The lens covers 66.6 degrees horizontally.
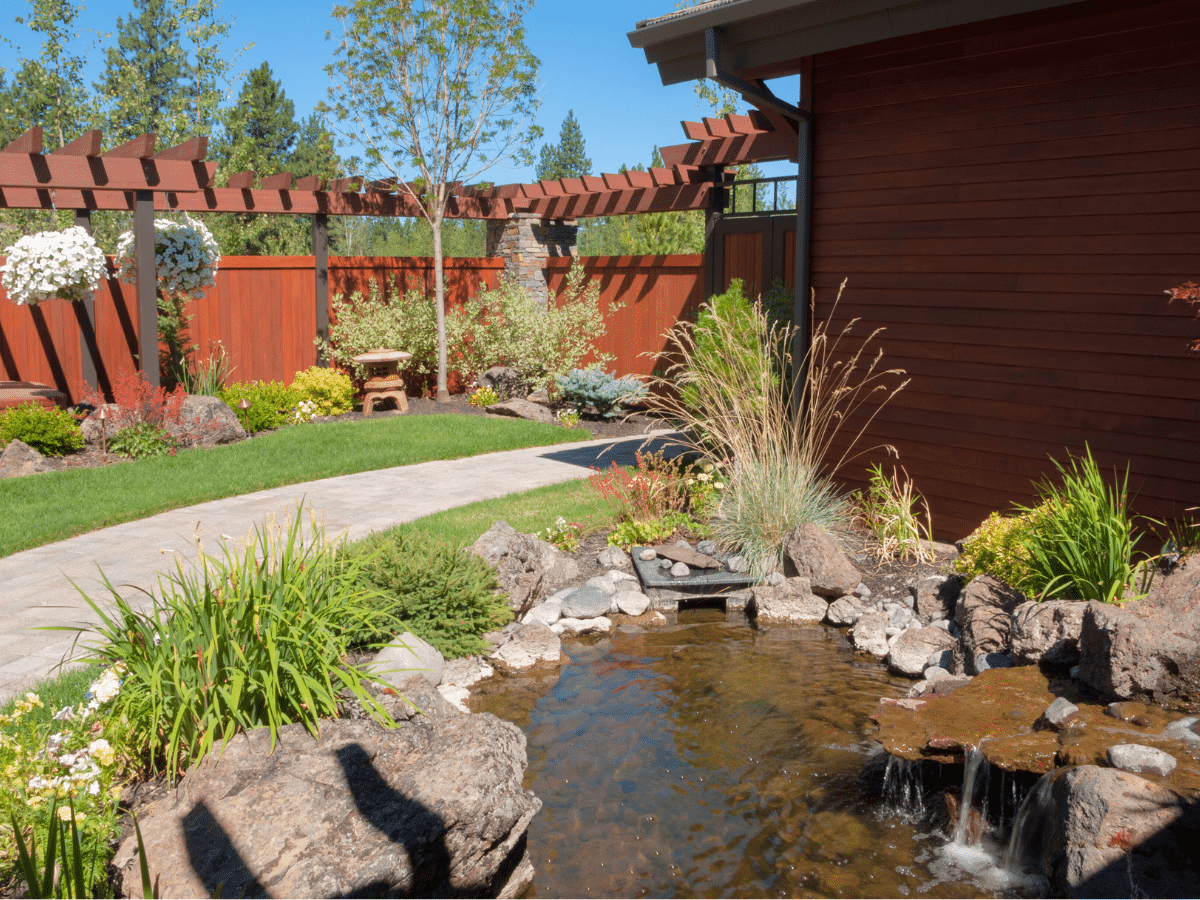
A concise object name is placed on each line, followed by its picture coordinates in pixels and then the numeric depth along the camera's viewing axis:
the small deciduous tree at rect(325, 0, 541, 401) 11.44
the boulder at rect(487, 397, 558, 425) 11.15
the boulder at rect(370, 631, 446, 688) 3.53
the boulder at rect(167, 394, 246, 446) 9.05
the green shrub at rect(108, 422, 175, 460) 8.52
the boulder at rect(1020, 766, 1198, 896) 2.48
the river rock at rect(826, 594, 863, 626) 5.12
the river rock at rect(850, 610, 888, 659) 4.76
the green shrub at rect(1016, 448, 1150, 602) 3.95
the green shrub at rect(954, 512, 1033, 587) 4.56
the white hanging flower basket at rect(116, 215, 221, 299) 9.91
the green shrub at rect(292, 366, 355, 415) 11.09
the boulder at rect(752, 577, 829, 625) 5.20
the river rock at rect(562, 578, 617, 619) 5.19
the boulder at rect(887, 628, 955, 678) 4.45
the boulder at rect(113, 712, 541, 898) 2.37
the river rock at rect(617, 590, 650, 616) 5.34
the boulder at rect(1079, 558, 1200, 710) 3.27
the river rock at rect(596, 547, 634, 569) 5.82
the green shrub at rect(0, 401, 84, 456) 8.29
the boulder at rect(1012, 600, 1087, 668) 3.77
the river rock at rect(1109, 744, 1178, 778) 2.81
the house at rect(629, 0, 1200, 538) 4.73
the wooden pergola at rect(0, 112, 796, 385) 8.75
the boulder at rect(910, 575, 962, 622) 4.96
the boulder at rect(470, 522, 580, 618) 5.07
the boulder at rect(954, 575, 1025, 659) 4.18
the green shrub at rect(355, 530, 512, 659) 4.39
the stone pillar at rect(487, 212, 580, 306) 13.37
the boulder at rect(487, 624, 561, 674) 4.64
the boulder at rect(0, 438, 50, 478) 7.79
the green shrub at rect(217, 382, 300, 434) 9.91
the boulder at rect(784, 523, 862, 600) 5.27
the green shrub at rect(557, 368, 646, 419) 11.18
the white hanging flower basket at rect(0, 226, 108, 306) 8.91
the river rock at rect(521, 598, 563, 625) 5.12
